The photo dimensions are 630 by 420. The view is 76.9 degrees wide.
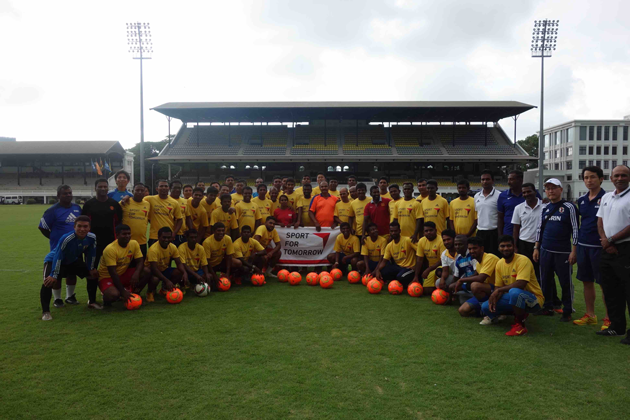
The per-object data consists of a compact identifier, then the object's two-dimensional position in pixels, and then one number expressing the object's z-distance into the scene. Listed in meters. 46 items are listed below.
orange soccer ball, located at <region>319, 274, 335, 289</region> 7.45
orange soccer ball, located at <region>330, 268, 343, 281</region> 8.21
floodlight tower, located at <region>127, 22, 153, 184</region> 29.04
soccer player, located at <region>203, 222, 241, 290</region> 7.39
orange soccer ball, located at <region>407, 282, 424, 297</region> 6.79
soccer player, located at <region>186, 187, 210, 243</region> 7.75
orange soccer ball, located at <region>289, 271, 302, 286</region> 7.73
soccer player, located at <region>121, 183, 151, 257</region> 6.73
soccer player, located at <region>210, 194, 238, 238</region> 7.94
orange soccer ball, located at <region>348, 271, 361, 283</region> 7.92
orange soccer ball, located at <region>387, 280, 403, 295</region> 6.99
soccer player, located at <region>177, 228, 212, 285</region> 6.91
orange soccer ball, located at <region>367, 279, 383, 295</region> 7.04
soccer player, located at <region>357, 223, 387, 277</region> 7.73
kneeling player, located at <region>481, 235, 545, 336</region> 4.93
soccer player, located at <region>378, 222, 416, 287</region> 7.26
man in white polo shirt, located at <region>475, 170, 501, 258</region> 6.74
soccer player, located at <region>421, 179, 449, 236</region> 7.44
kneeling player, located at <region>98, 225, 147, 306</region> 5.99
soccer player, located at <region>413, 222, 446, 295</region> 6.84
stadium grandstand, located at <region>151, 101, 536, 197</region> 37.56
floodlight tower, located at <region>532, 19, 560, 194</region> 29.14
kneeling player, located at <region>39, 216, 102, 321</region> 5.57
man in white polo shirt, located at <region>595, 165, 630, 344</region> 4.60
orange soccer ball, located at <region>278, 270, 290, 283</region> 8.17
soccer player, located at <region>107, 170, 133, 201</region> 6.78
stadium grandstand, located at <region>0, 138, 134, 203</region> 57.00
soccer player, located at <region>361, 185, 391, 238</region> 8.12
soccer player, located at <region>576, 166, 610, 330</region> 5.04
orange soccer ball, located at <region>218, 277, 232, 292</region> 7.28
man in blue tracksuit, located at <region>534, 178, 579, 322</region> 5.44
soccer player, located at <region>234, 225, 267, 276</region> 7.80
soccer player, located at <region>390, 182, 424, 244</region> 7.53
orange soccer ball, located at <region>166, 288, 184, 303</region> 6.37
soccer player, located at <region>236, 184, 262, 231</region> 8.32
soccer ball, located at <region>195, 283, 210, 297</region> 6.80
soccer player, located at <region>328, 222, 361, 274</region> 8.30
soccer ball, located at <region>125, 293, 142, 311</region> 6.00
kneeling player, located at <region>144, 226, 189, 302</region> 6.46
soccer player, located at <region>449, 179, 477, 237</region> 7.08
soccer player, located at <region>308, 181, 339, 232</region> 8.91
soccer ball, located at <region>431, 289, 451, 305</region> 6.28
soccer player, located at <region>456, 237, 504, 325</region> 5.48
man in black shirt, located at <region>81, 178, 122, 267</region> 6.28
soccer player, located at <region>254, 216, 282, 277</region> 8.41
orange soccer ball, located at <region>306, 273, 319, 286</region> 7.76
